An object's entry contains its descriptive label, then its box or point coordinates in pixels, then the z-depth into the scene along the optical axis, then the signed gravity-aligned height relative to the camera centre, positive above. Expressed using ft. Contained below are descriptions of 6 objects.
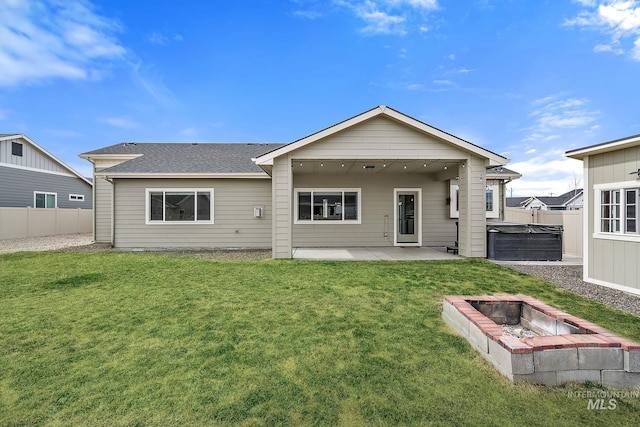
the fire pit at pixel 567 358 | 7.78 -4.02
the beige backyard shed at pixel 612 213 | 16.70 +0.02
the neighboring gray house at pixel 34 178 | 49.60 +6.87
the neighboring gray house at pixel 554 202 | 110.32 +4.96
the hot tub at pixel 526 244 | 27.02 -2.93
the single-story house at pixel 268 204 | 34.19 +1.10
